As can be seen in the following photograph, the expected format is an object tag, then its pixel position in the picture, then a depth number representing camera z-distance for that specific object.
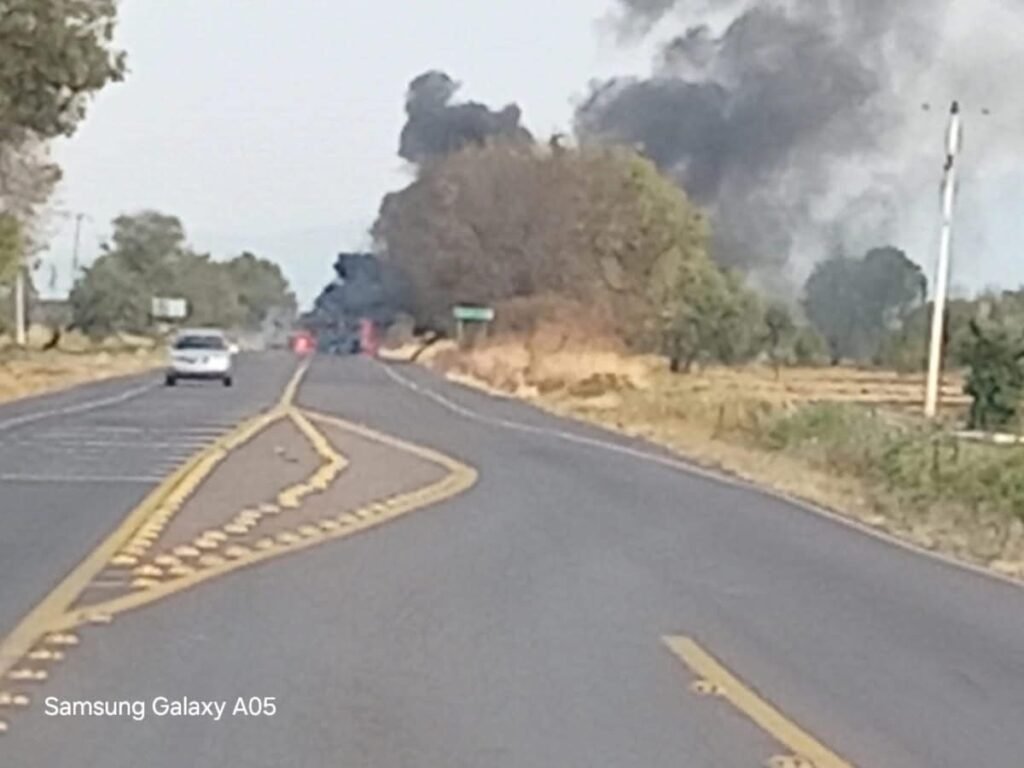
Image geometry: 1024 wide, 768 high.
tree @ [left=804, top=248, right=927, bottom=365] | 135.38
